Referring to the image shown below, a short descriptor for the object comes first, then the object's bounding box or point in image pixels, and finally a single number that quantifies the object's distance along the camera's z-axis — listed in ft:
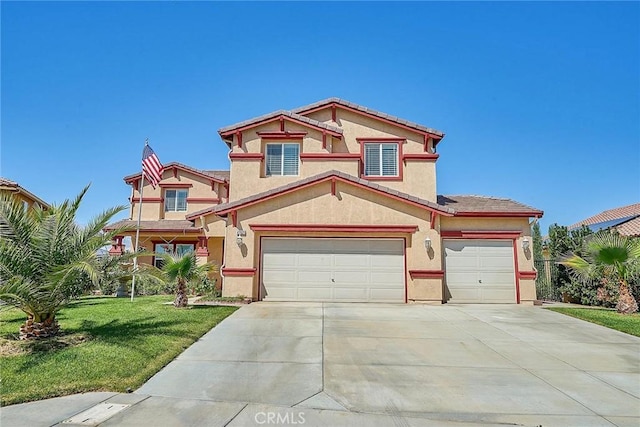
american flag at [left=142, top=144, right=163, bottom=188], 53.21
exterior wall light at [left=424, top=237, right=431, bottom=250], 47.32
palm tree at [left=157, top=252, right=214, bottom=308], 39.68
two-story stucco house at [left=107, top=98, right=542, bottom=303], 47.24
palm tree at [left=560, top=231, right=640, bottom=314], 39.42
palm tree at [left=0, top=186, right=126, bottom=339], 23.93
